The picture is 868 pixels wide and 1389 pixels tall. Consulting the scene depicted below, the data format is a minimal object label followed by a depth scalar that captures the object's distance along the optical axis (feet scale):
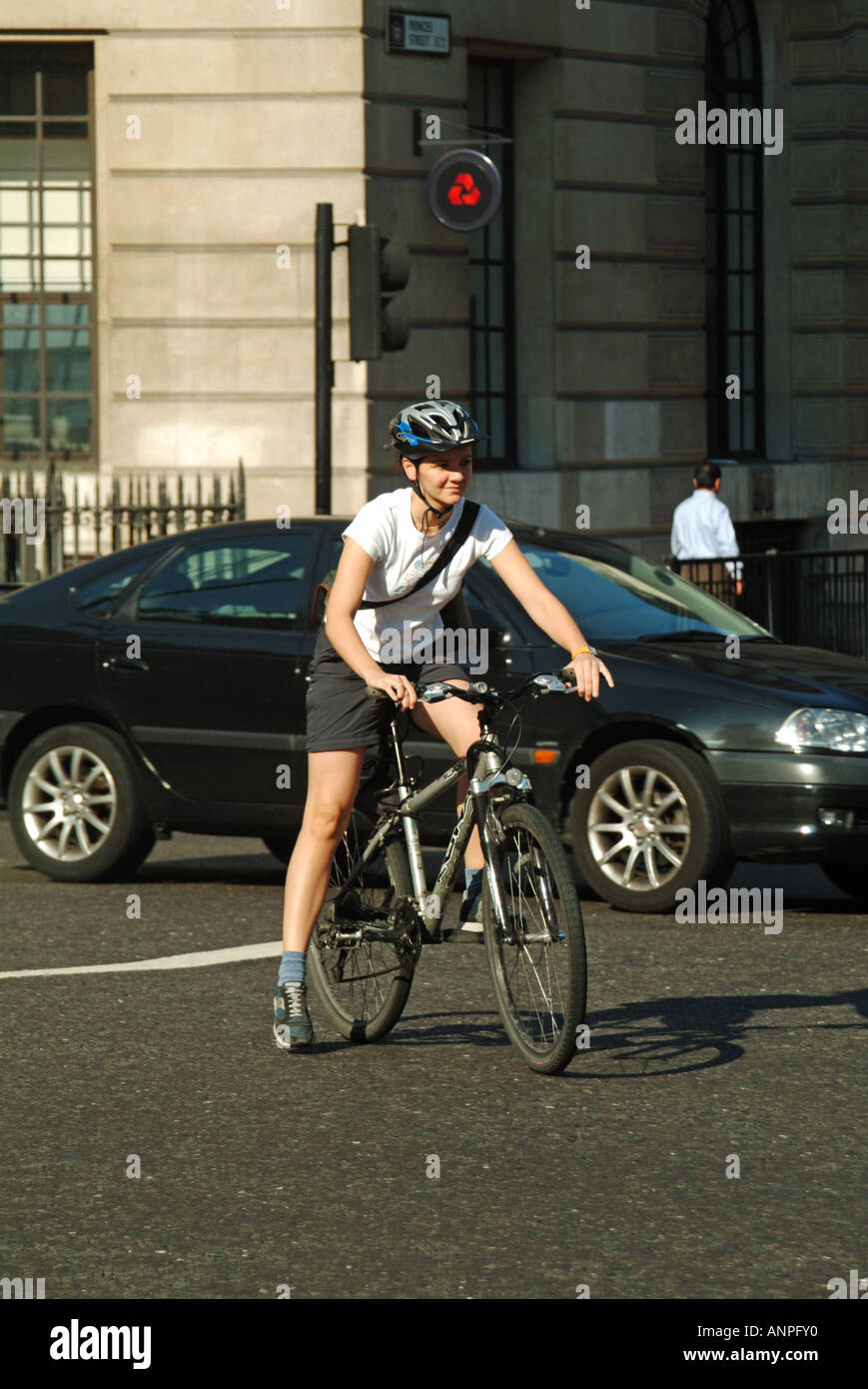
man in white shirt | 57.11
